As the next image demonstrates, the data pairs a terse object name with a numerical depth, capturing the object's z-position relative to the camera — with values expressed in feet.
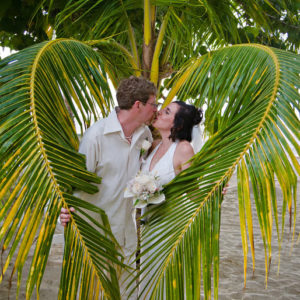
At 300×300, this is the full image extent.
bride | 7.60
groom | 6.97
